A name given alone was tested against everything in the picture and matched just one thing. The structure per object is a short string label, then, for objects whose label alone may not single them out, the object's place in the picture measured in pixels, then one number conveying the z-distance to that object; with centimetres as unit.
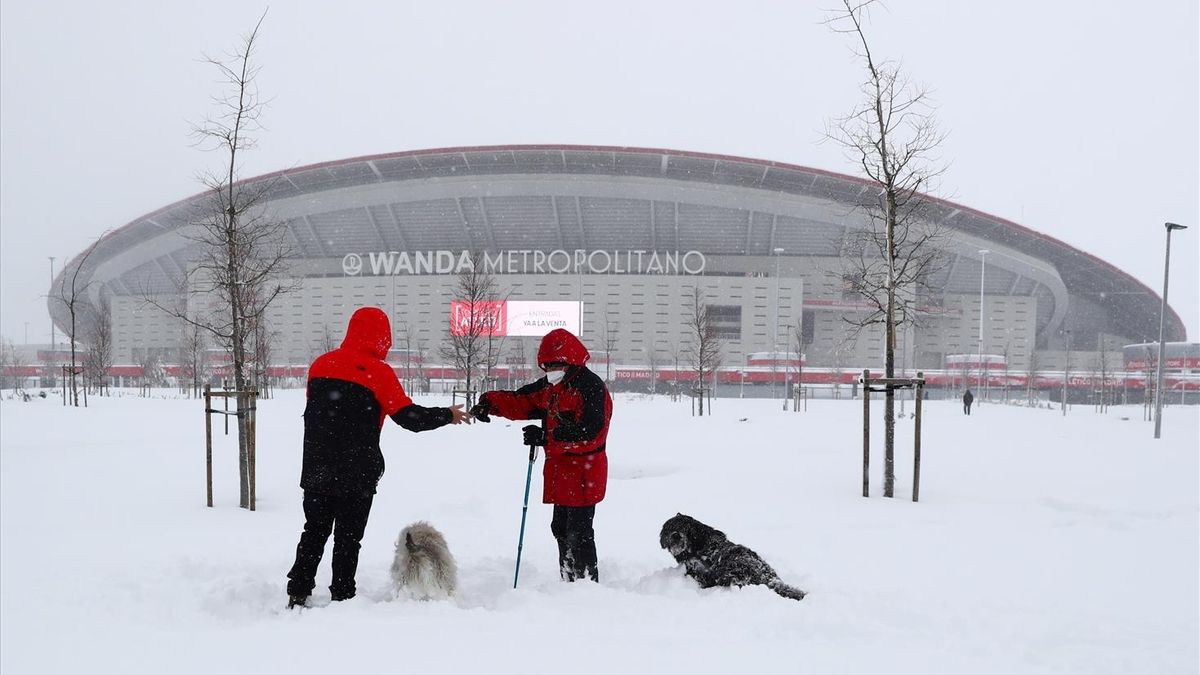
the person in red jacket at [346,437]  356
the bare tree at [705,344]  2259
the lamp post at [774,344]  4749
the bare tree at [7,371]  4906
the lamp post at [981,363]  4788
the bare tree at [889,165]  765
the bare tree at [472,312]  1961
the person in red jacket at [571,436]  404
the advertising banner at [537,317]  5588
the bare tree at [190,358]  3434
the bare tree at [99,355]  2845
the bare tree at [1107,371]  3134
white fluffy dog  365
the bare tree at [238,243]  655
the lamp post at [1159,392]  1592
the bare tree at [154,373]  4054
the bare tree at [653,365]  5159
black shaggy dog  395
